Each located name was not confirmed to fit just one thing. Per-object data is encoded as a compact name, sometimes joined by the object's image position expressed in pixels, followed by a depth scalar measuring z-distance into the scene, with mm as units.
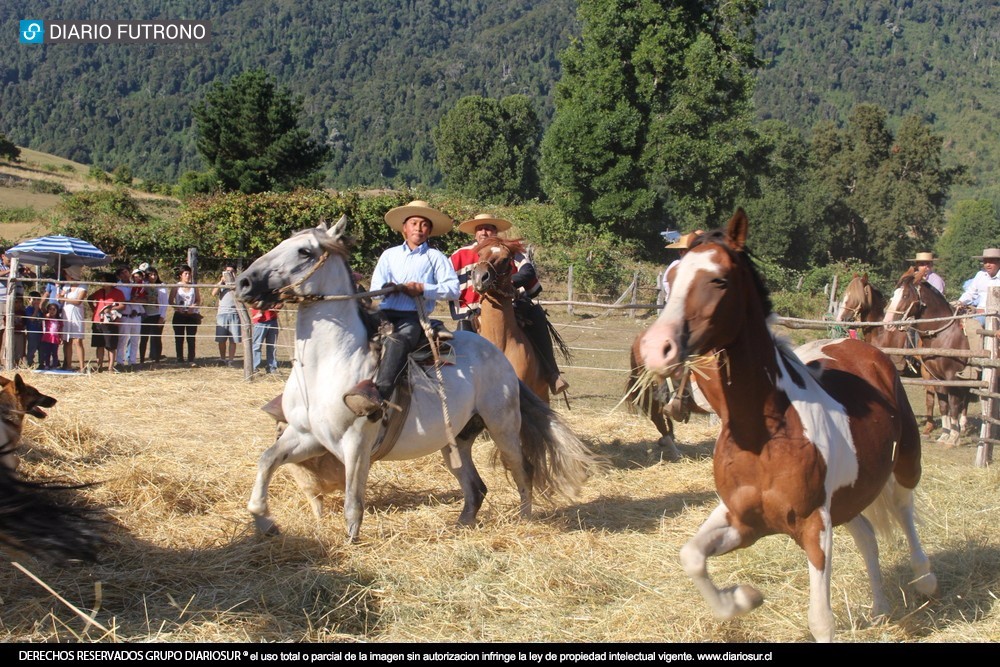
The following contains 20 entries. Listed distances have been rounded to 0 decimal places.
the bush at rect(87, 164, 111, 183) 41312
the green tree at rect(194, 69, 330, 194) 33469
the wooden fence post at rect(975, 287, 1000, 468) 8938
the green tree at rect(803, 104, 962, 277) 48406
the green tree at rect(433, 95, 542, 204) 60875
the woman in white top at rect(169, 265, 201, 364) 13777
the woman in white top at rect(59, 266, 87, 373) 12416
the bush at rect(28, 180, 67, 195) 36656
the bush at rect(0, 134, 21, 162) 48869
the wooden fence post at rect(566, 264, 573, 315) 22066
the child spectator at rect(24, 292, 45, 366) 12852
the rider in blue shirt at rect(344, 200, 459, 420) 5320
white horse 5082
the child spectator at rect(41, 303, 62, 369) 12383
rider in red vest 7844
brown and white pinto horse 3424
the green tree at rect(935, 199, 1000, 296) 52344
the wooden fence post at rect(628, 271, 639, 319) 22814
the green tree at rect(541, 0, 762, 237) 33594
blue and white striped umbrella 13984
